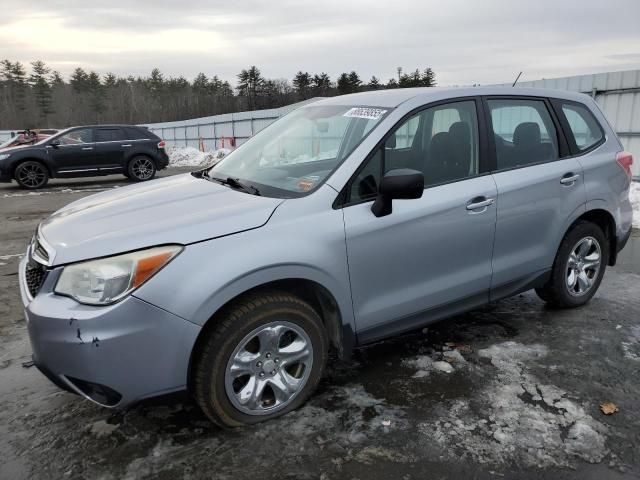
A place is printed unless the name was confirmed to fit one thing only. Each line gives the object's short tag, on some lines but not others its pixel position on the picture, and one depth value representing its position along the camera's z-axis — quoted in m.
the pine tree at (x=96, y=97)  86.88
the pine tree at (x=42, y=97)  83.38
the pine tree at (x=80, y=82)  89.62
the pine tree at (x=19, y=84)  83.56
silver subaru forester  2.27
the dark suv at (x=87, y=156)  13.20
